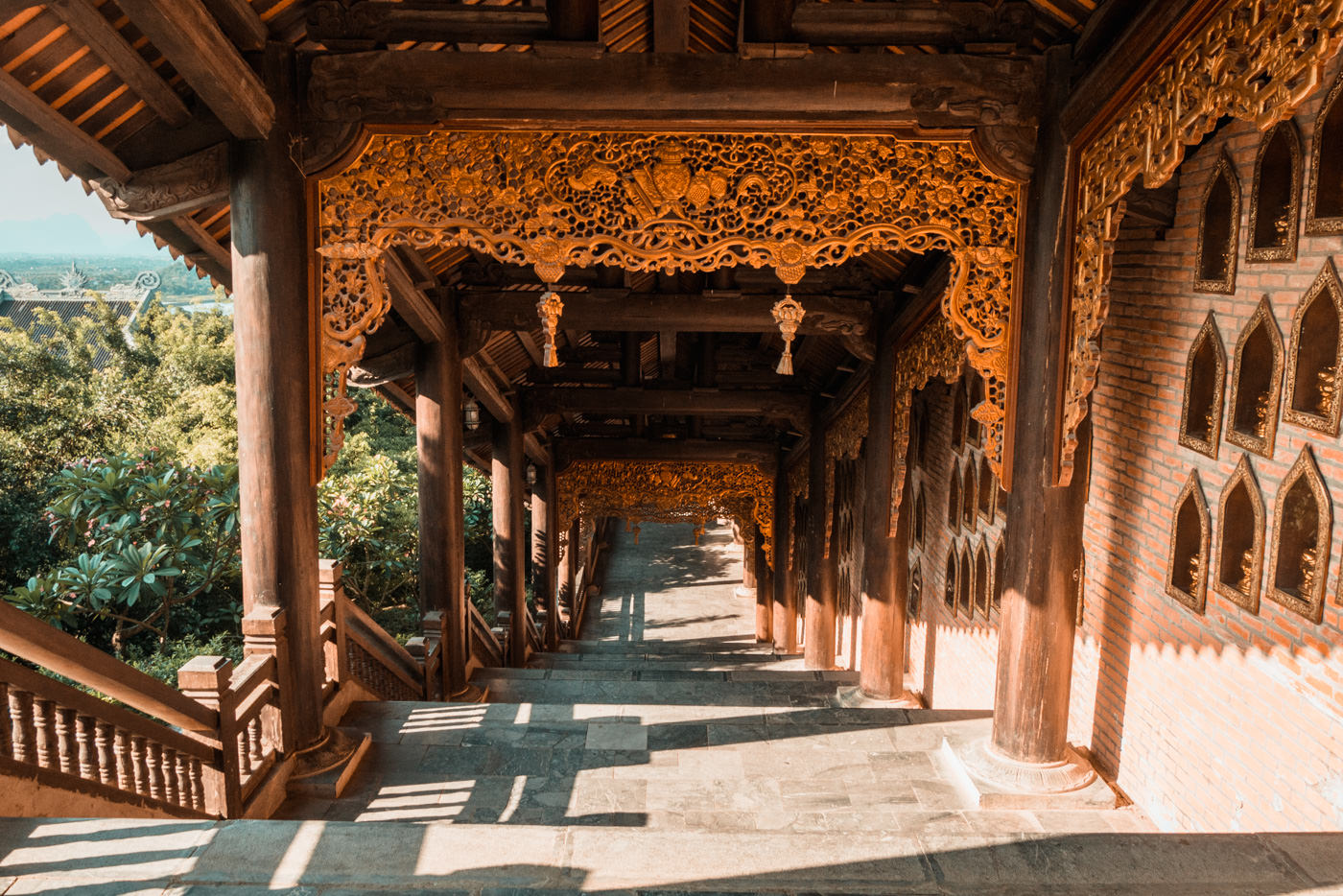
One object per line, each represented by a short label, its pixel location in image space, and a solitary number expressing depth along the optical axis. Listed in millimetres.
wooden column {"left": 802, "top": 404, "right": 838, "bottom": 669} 12534
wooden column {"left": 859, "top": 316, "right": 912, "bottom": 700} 8258
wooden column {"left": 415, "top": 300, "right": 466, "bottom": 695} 8211
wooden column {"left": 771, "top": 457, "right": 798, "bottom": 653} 16562
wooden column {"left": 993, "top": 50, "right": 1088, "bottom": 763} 4531
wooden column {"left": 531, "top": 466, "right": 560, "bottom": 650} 15828
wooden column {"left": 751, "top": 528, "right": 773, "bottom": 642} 18675
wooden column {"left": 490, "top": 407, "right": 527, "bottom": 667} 12391
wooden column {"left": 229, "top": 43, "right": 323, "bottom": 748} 4551
